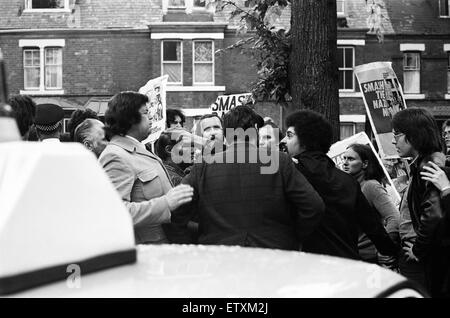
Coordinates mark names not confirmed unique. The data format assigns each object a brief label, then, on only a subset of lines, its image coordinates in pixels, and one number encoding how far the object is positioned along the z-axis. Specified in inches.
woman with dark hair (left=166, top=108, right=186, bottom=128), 294.4
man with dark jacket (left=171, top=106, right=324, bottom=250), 146.3
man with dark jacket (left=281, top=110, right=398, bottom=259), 163.6
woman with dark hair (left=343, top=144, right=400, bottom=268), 203.8
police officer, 193.0
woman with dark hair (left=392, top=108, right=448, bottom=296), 168.1
